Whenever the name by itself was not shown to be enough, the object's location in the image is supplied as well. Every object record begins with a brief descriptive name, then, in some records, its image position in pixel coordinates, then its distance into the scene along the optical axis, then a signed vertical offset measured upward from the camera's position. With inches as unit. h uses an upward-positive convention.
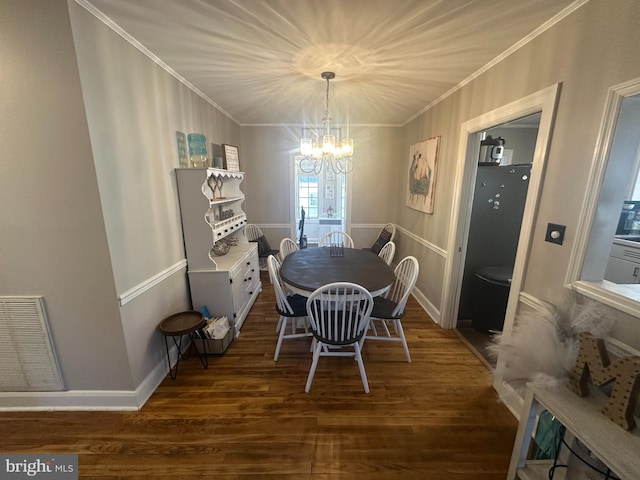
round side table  76.6 -43.8
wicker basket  89.8 -56.5
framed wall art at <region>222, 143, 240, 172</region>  121.8 +13.2
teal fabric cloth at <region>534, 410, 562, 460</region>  49.4 -48.0
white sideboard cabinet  90.1 -25.0
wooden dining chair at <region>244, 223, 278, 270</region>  168.0 -36.9
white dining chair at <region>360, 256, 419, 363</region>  83.8 -42.1
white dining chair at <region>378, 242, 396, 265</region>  115.6 -31.2
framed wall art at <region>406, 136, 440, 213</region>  120.0 +6.5
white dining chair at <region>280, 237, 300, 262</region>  115.9 -30.4
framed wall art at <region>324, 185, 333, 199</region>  230.2 -4.8
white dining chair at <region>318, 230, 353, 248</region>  137.0 -30.8
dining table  81.3 -30.3
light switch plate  56.7 -10.2
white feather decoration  45.8 -28.1
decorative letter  36.0 -28.3
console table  33.3 -34.9
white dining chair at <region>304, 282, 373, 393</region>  69.9 -39.2
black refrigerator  100.2 -12.8
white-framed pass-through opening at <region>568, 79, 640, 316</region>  46.1 -1.9
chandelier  97.7 +15.4
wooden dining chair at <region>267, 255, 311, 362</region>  84.7 -42.2
